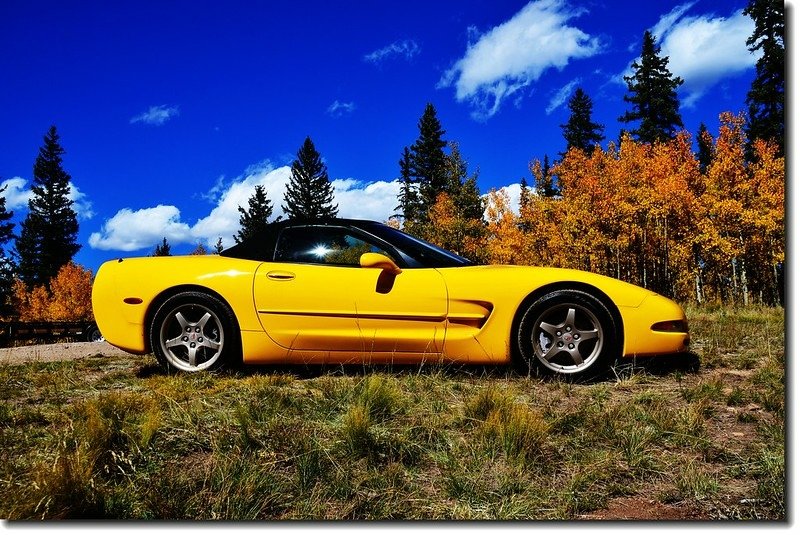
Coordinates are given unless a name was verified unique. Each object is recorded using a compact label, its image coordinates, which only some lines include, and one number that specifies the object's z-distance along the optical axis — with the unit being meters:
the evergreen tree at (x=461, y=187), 27.36
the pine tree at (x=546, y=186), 34.34
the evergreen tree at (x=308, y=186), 44.44
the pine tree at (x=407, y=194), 43.10
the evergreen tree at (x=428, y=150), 43.06
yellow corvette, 3.15
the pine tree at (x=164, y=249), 50.86
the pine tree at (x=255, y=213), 44.56
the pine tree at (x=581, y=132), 34.28
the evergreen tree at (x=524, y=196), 34.84
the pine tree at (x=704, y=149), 24.03
